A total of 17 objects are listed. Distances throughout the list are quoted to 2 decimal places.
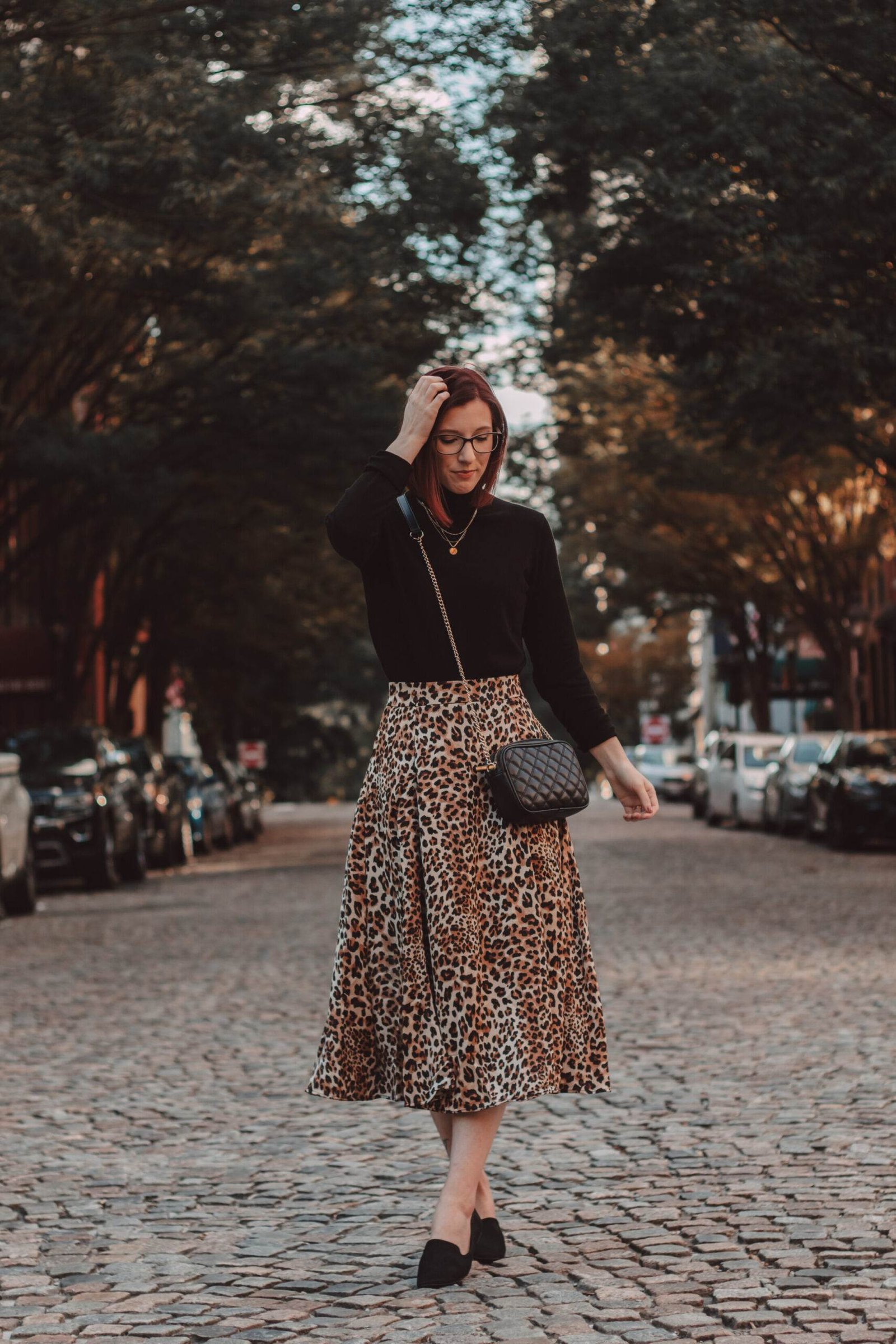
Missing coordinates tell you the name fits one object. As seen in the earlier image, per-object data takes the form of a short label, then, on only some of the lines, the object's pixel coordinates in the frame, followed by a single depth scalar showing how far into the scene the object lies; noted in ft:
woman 15.62
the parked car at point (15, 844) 55.62
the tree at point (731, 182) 48.01
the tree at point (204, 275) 49.44
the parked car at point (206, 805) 104.83
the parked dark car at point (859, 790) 84.53
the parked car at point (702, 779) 130.11
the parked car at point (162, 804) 87.15
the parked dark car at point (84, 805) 70.49
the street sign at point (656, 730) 246.06
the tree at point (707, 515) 99.86
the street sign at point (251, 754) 173.47
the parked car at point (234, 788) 117.19
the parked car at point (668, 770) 202.59
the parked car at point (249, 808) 124.67
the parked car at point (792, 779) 101.40
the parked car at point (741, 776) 114.62
